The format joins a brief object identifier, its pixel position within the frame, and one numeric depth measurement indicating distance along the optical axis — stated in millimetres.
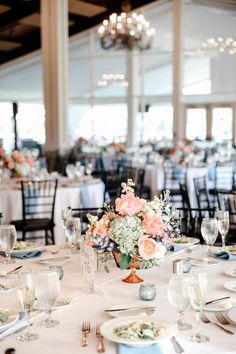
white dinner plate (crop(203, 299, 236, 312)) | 2059
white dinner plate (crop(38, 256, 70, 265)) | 2849
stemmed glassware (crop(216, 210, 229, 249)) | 3088
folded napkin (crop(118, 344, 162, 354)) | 1676
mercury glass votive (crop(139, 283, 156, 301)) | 2197
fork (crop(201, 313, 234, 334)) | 1860
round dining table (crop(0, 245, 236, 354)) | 1741
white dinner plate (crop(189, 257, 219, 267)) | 2764
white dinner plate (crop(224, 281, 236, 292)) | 2342
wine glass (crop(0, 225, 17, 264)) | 2719
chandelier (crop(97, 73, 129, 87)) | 15188
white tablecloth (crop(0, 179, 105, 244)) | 6074
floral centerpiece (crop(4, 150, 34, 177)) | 6836
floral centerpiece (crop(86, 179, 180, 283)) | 2330
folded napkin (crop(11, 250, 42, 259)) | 2996
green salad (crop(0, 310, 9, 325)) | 1922
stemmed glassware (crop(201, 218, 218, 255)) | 2855
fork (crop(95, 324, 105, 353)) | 1712
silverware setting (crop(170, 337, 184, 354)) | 1705
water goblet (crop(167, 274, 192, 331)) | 1792
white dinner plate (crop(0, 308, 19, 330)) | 1881
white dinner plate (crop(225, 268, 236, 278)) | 2554
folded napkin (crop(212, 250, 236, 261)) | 2889
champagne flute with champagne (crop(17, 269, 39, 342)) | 1815
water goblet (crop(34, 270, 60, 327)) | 1859
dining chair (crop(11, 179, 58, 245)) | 5781
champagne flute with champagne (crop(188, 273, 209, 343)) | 1782
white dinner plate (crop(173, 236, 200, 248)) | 3188
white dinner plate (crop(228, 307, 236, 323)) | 1930
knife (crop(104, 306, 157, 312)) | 2059
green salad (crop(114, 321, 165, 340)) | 1734
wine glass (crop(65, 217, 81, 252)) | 2992
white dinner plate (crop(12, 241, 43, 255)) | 3080
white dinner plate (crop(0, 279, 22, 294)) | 2352
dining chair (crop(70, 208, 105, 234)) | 6010
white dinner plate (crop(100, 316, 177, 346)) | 1694
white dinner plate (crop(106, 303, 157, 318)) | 2016
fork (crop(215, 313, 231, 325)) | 1944
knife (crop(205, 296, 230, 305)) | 2140
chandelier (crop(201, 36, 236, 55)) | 13594
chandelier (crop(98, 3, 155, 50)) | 11211
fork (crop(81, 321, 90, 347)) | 1768
